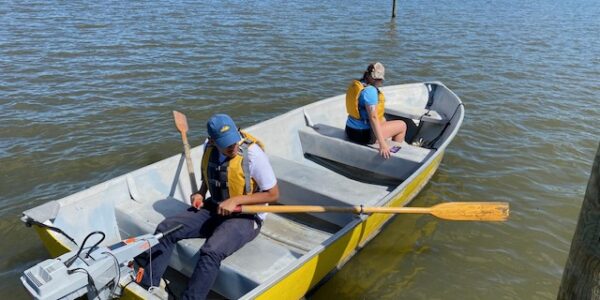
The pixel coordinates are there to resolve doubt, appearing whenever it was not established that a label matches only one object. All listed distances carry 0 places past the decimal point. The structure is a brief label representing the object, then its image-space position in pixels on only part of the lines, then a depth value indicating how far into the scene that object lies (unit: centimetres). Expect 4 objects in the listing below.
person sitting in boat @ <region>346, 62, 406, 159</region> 646
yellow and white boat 432
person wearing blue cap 417
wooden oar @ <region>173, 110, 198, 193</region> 561
